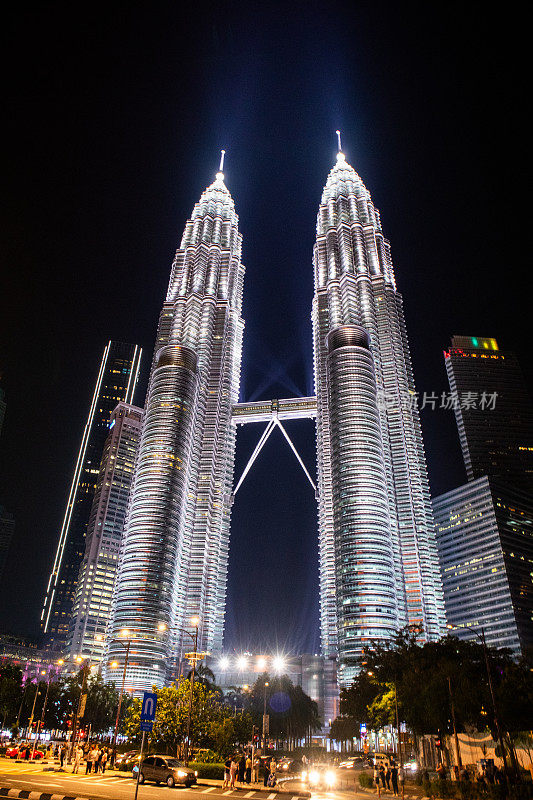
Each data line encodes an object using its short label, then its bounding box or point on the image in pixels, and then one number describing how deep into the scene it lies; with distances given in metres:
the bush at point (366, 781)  43.31
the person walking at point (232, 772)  34.23
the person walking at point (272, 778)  39.20
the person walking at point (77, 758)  42.91
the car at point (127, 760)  49.52
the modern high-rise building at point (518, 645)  197.48
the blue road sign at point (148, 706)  21.47
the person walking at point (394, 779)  36.56
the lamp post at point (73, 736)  49.68
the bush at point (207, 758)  47.50
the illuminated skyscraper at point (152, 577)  178.88
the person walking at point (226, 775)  35.31
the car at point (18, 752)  50.28
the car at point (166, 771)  35.94
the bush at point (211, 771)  42.41
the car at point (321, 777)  44.63
